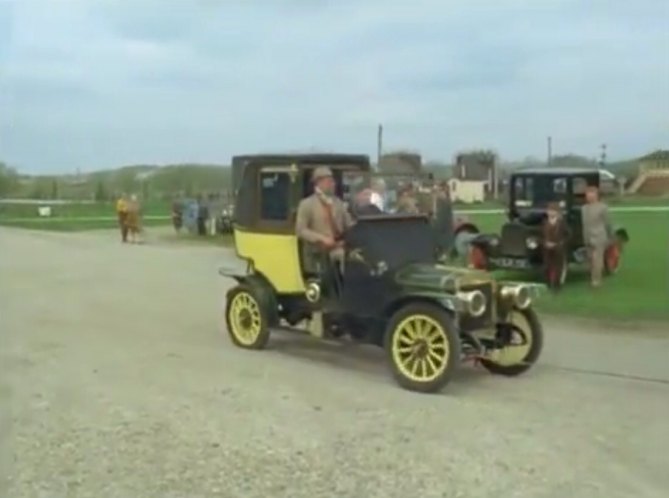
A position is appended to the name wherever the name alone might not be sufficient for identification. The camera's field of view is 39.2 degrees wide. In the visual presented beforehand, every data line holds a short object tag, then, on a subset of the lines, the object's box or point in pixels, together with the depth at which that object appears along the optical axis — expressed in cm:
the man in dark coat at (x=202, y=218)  3158
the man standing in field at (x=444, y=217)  1256
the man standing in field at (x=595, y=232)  1427
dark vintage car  1536
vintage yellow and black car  777
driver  864
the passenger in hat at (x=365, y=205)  888
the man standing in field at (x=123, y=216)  2888
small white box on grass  4192
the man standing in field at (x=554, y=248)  1443
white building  4806
